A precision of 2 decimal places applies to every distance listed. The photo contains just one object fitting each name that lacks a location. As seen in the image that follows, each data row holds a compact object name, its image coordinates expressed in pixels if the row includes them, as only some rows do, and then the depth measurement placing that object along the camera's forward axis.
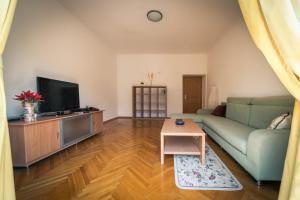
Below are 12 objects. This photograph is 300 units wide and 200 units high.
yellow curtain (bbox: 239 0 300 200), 0.74
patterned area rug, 1.56
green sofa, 1.46
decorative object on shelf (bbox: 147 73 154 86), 6.23
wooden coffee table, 2.02
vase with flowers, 2.05
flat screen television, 2.45
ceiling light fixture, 3.62
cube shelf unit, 6.13
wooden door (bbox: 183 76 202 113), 6.37
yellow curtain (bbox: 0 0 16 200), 0.77
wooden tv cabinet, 1.88
